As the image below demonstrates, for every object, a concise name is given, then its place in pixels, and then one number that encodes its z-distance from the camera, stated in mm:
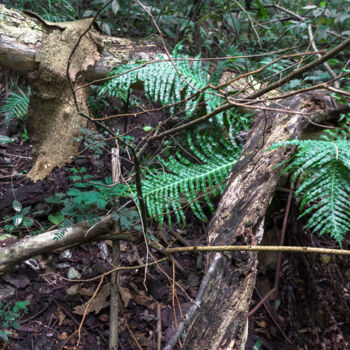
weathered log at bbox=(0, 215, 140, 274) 1814
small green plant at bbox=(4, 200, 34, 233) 2225
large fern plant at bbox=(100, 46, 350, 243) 1768
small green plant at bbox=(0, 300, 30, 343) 1648
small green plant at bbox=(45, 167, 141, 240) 1794
